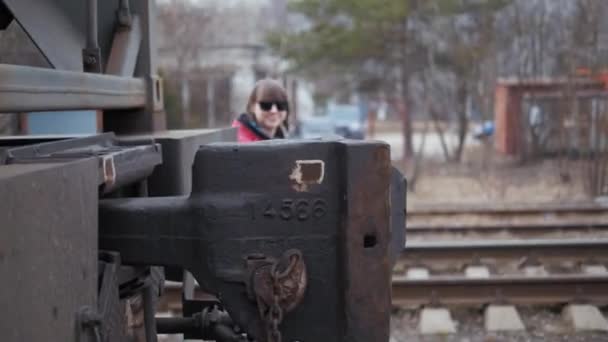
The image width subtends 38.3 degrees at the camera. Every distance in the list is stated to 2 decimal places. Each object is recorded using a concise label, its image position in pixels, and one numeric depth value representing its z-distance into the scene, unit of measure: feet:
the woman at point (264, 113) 15.75
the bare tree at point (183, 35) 84.94
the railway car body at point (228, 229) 6.78
